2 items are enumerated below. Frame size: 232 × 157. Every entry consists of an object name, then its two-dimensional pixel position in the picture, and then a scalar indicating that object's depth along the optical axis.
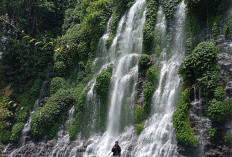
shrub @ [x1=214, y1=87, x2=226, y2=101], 10.59
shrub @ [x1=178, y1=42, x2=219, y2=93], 11.06
